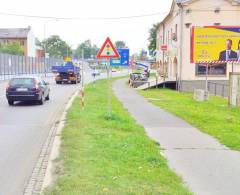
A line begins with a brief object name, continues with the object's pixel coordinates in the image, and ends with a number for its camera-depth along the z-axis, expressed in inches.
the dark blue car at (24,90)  920.9
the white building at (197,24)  1606.8
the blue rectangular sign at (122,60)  670.2
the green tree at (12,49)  4911.4
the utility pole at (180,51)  1621.6
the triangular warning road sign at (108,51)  603.2
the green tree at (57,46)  6515.8
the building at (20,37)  5615.2
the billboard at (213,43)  1233.4
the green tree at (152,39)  3481.8
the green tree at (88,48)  5809.1
